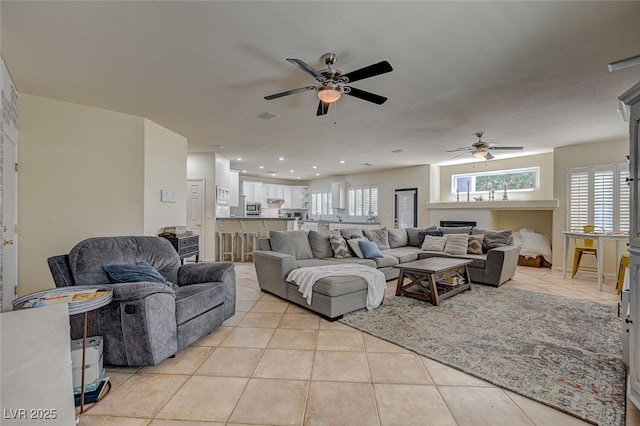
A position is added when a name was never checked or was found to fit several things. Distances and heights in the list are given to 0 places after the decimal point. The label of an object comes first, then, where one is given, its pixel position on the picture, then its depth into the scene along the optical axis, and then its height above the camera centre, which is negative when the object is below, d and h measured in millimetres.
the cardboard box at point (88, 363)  1765 -961
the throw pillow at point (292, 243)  4238 -493
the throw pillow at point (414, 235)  6141 -504
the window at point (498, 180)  6957 +849
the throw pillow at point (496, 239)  5059 -471
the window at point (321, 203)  11443 +327
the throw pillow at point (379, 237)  5480 -494
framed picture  7005 +381
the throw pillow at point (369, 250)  4664 -626
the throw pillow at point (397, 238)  5977 -546
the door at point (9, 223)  3002 -174
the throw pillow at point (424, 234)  5848 -453
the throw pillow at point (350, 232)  5041 -367
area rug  1876 -1155
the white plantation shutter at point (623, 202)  5168 +222
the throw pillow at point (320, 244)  4602 -535
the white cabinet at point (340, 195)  10547 +596
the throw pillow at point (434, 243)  5445 -598
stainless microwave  10008 +41
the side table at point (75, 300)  1639 -543
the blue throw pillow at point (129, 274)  2322 -534
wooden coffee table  3602 -872
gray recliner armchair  2035 -726
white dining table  4406 -368
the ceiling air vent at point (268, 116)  4082 +1365
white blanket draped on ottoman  3311 -785
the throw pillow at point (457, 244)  5102 -574
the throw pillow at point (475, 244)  5062 -561
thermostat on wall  4699 +220
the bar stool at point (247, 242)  6772 -756
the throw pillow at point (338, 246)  4645 -566
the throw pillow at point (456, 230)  5655 -362
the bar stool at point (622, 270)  3946 -798
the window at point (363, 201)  9747 +375
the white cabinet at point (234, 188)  8773 +695
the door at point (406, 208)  8523 +118
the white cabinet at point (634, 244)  1688 -180
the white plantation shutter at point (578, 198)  5609 +312
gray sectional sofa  3205 -742
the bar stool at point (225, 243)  6648 -767
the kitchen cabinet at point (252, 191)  10352 +708
